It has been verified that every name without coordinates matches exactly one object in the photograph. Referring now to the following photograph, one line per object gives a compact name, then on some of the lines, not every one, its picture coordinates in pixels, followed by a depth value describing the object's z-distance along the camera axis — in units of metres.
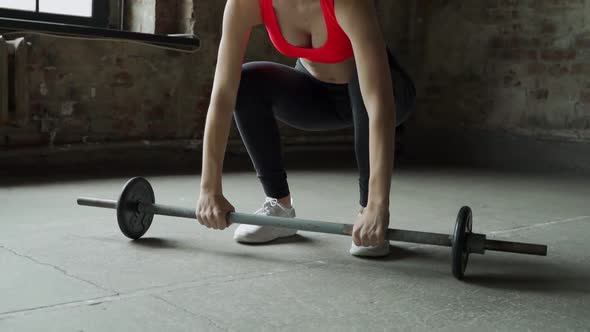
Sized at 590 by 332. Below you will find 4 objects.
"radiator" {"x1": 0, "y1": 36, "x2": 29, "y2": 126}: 3.91
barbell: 1.92
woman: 1.99
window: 4.23
